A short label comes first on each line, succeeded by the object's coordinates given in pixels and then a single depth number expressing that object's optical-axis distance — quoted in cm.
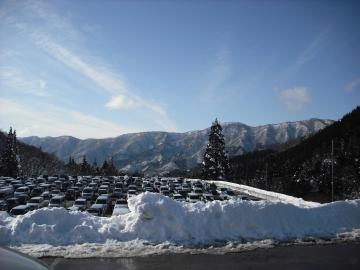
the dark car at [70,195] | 4599
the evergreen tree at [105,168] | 11485
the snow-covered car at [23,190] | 4533
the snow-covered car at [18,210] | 2781
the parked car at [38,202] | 3369
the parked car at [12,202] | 3516
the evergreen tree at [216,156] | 7169
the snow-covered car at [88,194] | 4150
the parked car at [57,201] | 3497
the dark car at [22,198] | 3765
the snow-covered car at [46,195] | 4097
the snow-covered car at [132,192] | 4647
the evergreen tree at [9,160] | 7612
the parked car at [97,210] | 2894
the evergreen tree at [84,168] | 11399
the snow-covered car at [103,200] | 3525
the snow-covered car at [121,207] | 2512
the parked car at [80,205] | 3281
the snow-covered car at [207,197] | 4314
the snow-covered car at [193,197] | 3988
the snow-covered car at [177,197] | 4055
